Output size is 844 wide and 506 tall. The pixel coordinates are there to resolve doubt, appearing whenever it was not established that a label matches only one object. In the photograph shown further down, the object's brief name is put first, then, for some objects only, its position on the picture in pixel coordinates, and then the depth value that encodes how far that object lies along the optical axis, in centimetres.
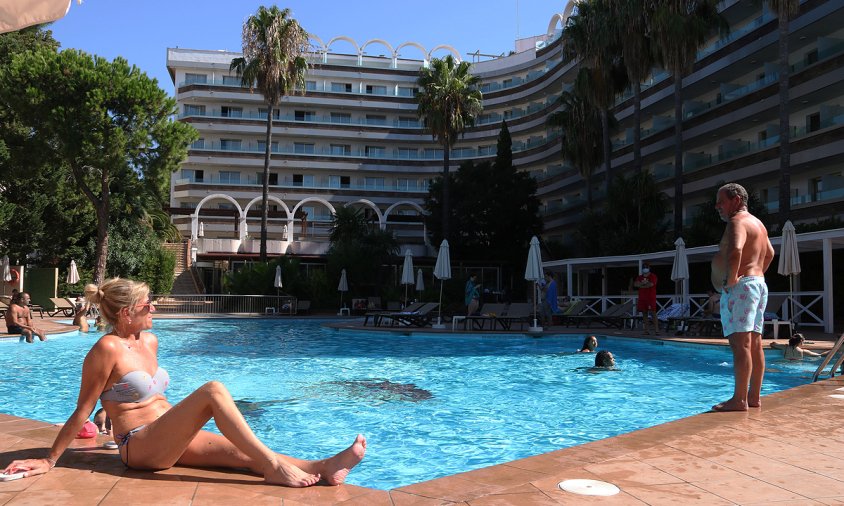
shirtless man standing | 516
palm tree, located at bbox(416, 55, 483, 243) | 3841
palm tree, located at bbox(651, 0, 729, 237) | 2641
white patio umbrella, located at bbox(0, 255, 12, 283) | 2384
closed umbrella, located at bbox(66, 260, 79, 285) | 2661
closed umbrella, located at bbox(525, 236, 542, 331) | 1833
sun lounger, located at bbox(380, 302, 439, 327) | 1955
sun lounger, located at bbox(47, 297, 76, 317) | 2459
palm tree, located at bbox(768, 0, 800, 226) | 2305
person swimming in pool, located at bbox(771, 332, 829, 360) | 1075
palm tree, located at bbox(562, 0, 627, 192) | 3058
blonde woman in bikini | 336
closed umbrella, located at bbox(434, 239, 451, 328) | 2023
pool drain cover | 317
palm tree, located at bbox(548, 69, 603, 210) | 3825
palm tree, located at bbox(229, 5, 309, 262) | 3569
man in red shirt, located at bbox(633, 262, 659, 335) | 1614
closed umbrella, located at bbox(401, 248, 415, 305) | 2372
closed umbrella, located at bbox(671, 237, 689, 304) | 1839
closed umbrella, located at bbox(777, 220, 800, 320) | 1440
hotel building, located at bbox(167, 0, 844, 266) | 3794
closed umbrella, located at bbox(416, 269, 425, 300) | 2775
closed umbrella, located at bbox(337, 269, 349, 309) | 3059
